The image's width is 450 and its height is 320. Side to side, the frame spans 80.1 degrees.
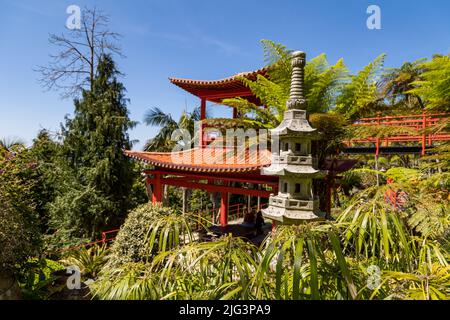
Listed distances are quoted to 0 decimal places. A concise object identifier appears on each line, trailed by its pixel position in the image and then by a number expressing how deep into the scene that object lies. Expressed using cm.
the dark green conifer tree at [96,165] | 1066
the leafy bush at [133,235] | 561
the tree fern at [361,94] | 686
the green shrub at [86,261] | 680
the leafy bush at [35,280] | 557
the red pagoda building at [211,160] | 684
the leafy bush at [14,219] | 503
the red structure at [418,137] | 935
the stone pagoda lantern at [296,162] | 459
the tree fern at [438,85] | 543
